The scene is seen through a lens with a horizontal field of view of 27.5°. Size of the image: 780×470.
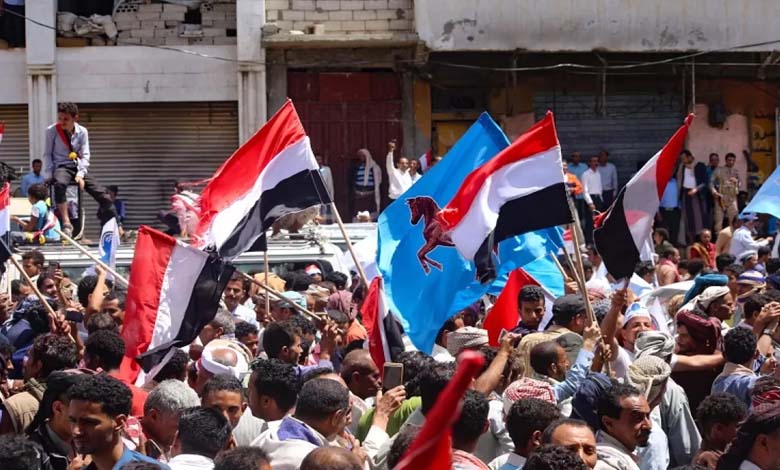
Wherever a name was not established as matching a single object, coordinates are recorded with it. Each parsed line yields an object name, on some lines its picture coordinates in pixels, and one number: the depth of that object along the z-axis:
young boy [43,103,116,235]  16.78
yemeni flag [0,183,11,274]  10.98
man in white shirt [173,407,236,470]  6.14
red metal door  25.39
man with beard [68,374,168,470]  6.03
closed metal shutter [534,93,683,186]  26.16
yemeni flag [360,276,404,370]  8.94
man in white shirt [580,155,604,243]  23.70
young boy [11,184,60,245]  15.12
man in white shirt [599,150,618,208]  24.33
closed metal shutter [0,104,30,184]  25.16
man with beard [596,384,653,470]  6.52
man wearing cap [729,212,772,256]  18.20
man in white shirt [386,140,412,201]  23.33
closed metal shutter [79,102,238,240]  25.44
